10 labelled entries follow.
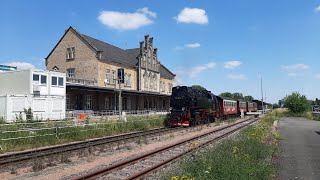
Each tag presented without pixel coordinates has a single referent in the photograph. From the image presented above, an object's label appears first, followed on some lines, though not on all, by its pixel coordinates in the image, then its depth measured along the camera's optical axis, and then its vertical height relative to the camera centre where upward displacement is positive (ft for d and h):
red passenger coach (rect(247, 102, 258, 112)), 150.26 -1.59
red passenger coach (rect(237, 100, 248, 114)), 122.76 -0.88
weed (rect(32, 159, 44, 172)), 24.46 -6.14
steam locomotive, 65.72 -0.62
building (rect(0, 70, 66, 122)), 60.14 +3.85
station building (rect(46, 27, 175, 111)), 91.61 +17.11
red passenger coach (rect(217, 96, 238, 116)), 92.33 -0.64
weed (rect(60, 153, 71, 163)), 27.74 -6.20
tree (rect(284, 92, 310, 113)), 145.13 +0.20
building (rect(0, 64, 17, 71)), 89.16 +14.83
